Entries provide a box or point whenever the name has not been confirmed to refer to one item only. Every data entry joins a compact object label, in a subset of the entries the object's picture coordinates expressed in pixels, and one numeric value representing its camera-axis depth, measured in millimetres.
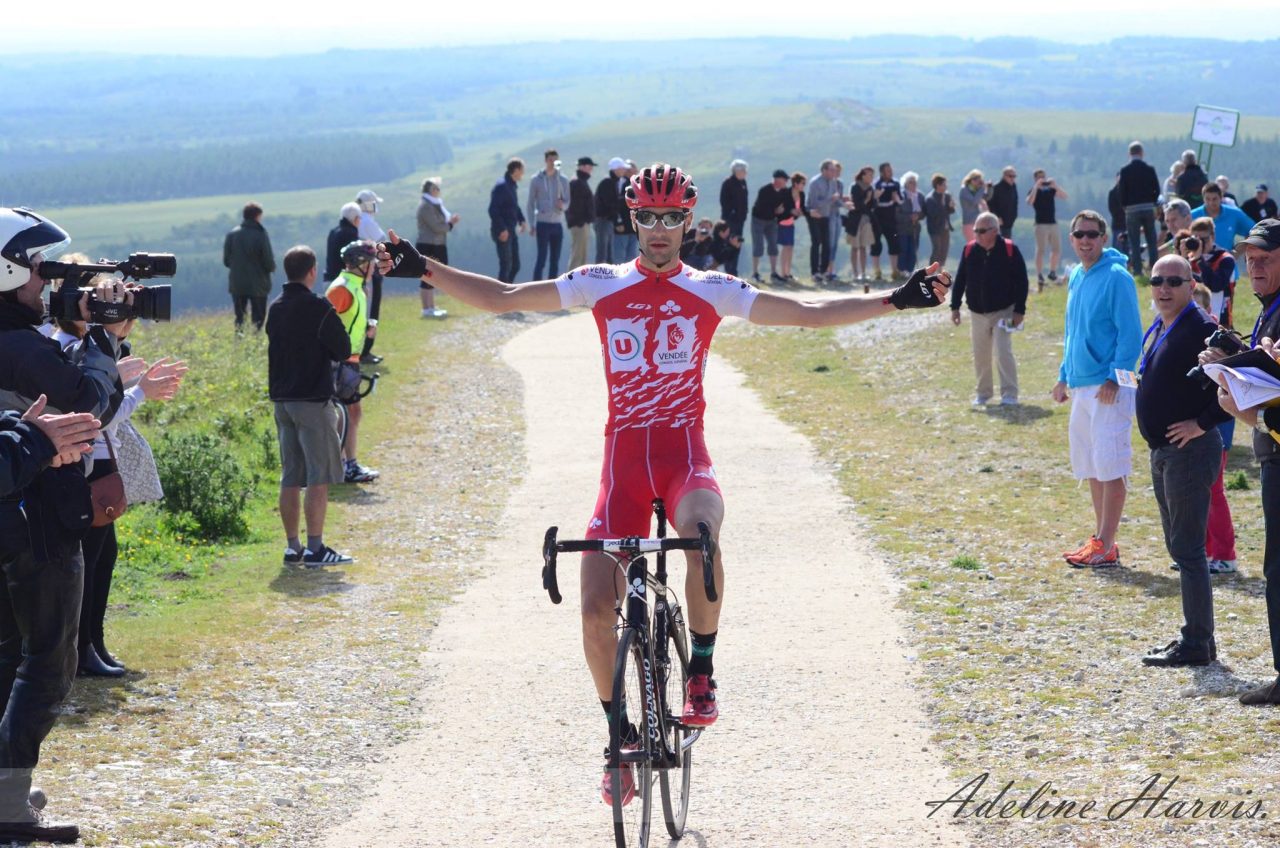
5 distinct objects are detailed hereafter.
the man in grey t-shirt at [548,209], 28000
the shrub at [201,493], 13328
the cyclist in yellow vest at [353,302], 14406
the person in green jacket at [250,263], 24203
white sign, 31594
